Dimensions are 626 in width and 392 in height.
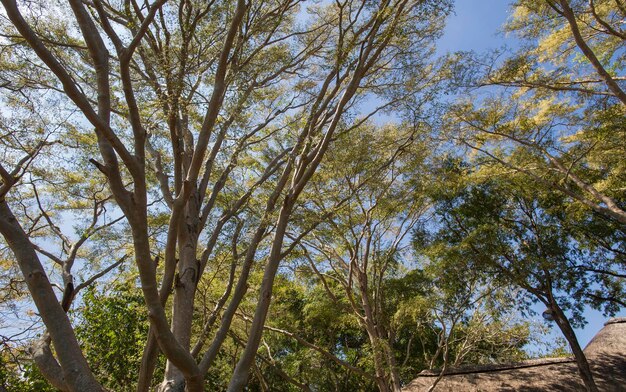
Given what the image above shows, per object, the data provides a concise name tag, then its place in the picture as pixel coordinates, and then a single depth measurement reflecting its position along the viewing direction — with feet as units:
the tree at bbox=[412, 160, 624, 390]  26.25
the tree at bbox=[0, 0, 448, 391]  8.76
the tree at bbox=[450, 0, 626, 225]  22.97
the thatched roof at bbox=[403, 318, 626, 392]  26.25
